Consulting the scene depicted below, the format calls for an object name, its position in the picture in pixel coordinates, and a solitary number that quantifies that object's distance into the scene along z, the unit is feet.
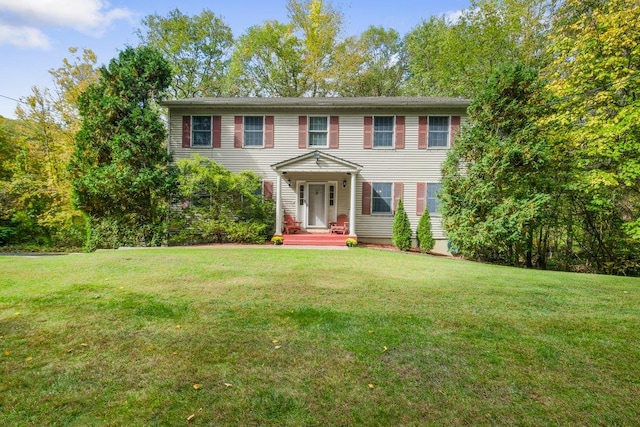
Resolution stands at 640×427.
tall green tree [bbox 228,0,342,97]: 73.61
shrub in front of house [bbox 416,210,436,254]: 39.40
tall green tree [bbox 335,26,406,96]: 75.36
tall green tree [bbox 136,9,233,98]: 77.15
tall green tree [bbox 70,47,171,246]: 36.06
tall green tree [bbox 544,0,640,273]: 28.71
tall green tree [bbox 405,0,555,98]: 60.18
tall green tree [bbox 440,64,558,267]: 31.09
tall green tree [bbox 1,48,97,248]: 45.71
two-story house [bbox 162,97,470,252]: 43.27
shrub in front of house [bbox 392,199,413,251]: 39.88
